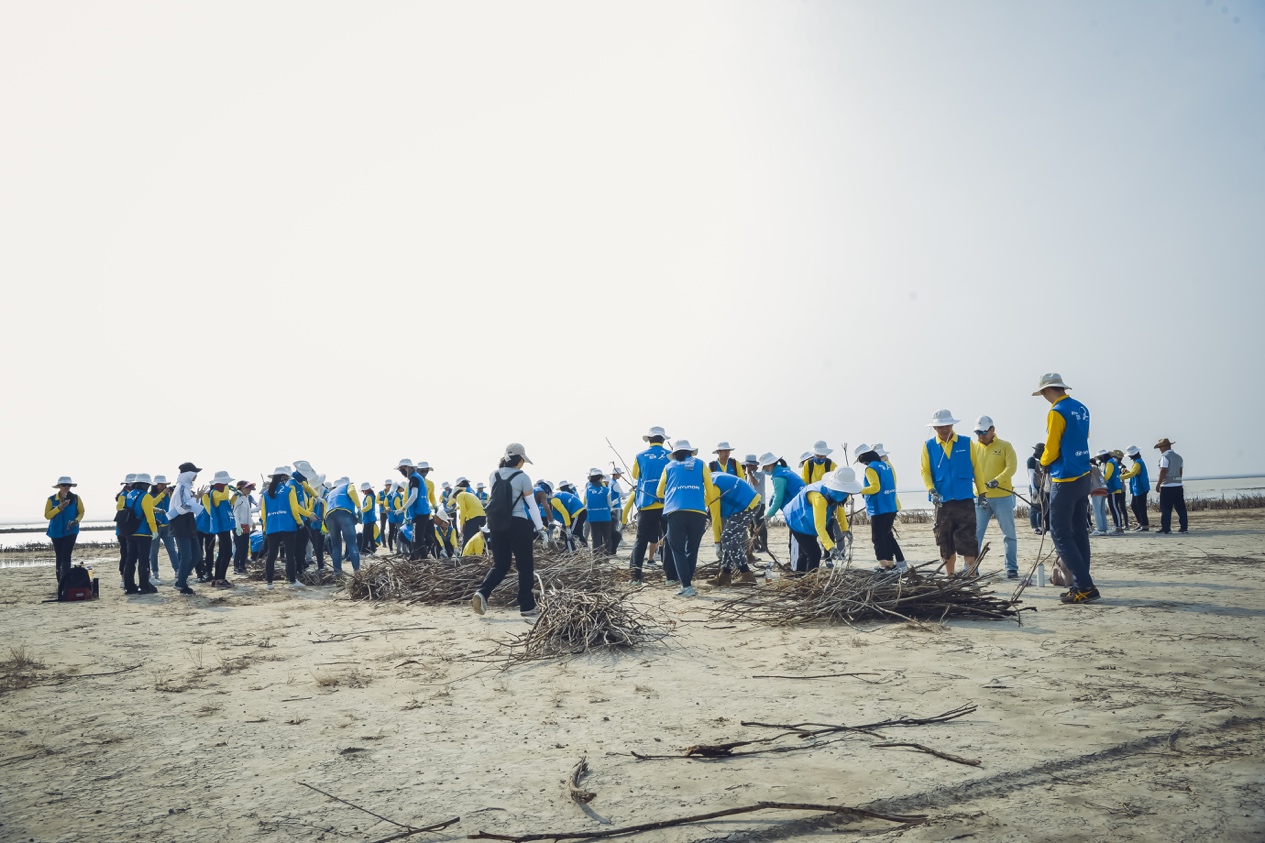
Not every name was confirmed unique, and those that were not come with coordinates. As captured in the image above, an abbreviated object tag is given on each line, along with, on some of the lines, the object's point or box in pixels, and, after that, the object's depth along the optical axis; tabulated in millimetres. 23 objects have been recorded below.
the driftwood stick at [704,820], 2828
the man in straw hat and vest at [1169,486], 15938
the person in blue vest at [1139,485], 17406
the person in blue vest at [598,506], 14055
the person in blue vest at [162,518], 13891
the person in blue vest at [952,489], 9141
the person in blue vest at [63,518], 12211
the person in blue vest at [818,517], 8586
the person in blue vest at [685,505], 9430
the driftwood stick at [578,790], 3164
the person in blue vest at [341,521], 13414
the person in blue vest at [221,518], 13505
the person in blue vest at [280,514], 12094
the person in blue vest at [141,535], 12164
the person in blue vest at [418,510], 14203
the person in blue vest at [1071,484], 7355
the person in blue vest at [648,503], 10945
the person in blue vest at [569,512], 15711
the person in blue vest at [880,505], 9328
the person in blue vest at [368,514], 20817
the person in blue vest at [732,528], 10383
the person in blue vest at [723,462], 12875
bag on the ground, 11945
